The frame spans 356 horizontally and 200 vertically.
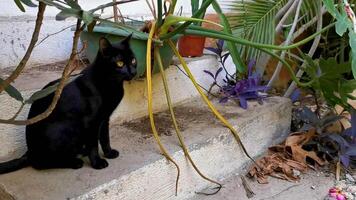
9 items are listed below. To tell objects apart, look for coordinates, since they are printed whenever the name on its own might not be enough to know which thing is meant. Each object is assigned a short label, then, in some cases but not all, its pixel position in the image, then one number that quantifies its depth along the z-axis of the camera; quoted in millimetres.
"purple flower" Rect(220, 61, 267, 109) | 2102
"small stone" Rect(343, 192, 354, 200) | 1734
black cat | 1327
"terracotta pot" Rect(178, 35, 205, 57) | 2268
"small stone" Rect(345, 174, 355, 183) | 1901
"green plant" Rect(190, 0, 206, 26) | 1758
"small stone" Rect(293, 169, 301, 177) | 1913
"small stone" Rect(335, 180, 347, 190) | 1827
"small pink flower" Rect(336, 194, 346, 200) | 1700
